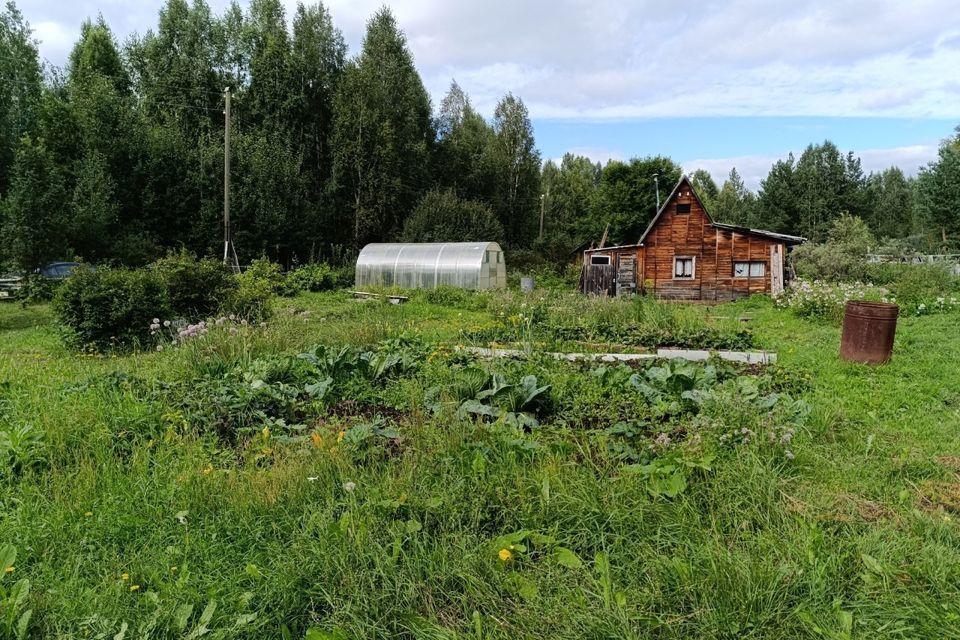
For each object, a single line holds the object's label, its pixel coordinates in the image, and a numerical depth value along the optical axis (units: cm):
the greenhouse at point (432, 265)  2106
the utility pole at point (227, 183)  2014
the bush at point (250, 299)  1168
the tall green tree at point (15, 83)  2229
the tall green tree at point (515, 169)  3844
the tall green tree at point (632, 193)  4281
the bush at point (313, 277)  2131
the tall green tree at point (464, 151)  3597
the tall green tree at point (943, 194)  3656
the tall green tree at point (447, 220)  2925
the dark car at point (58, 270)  1859
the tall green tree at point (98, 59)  2750
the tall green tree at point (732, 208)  5046
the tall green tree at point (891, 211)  5243
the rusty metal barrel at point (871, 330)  704
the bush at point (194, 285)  1189
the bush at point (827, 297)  1191
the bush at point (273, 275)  1855
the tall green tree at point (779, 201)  4612
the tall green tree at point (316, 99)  2972
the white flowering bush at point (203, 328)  619
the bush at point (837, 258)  2172
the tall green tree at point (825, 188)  4578
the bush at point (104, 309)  920
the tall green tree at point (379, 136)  2931
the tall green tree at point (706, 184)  6044
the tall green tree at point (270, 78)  2912
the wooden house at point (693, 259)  1928
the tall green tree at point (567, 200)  4809
